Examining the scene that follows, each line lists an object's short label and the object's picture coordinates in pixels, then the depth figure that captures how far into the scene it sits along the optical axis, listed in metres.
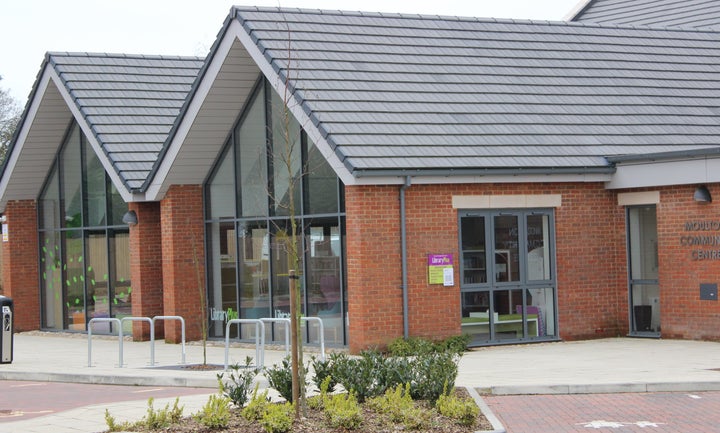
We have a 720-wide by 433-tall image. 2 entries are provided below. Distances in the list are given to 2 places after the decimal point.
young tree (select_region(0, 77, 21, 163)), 64.75
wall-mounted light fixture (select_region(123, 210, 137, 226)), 25.20
